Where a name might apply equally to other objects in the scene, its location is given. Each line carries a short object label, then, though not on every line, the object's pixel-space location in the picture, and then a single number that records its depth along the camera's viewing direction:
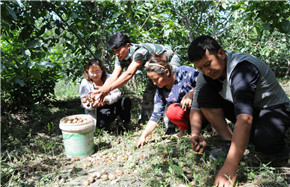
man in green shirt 2.61
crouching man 1.32
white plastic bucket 2.41
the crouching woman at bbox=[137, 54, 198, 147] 2.24
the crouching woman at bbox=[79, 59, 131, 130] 3.09
